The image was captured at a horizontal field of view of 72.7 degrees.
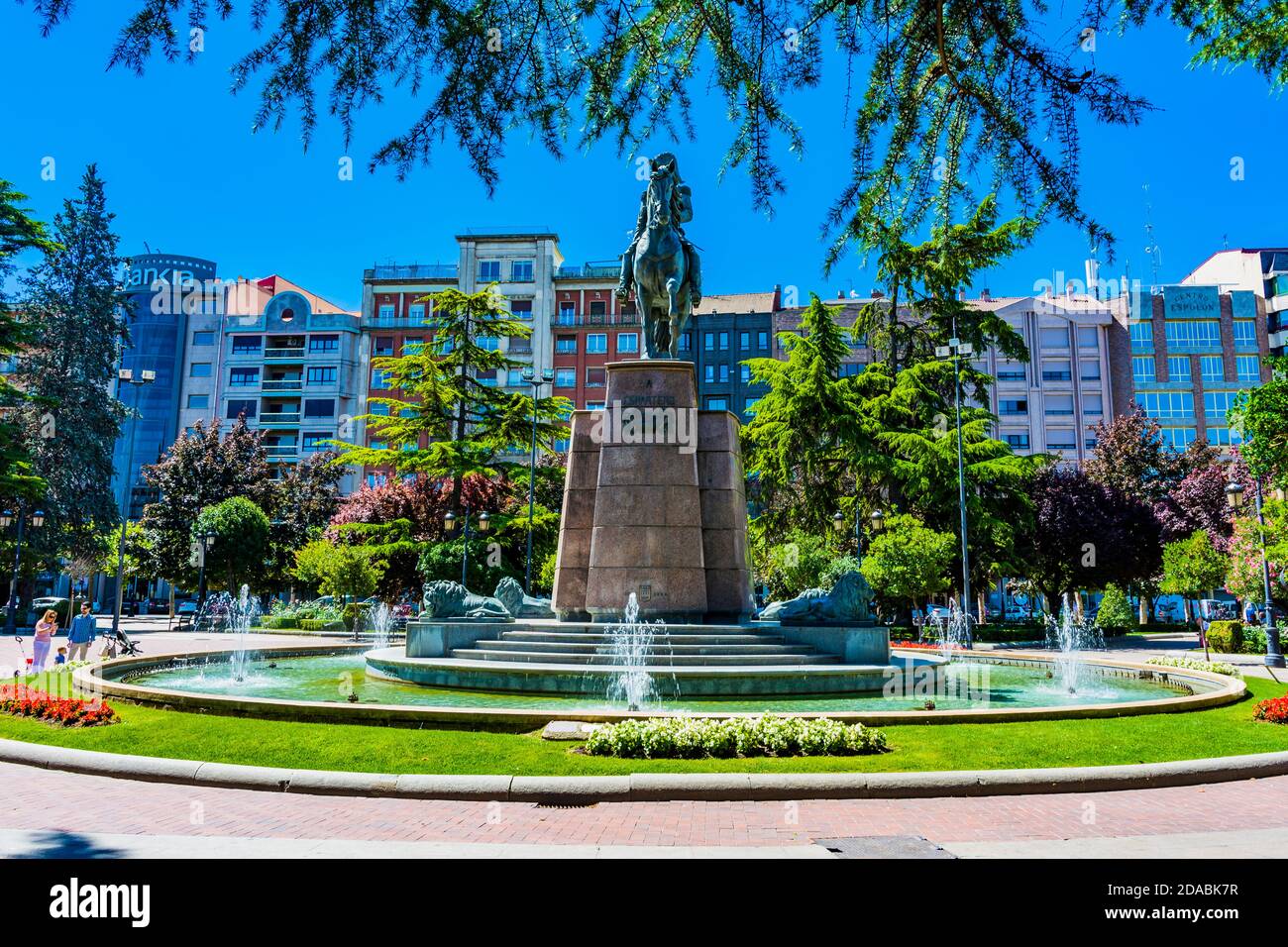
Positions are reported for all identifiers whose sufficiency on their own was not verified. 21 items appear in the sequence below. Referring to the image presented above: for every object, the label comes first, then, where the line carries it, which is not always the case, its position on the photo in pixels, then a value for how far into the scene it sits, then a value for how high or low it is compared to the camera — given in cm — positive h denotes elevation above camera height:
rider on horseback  1714 +644
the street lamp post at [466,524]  3269 +174
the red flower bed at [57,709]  962 -169
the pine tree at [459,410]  3619 +685
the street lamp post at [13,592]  3810 -143
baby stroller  2028 -199
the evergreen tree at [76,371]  4325 +982
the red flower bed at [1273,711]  1051 -152
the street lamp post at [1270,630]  2004 -101
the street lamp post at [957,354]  3394 +900
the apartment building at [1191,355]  6775 +1782
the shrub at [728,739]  822 -156
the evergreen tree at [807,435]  3591 +590
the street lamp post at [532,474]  3262 +383
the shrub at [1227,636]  2823 -165
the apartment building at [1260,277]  6712 +2483
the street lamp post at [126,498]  3244 +235
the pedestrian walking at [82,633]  1734 -143
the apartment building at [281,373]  7244 +1609
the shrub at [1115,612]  3844 -129
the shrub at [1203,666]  1629 -160
